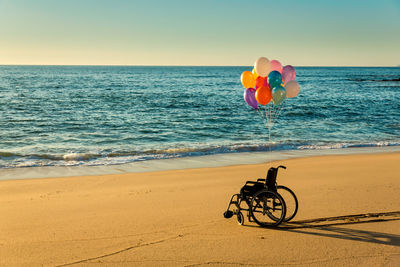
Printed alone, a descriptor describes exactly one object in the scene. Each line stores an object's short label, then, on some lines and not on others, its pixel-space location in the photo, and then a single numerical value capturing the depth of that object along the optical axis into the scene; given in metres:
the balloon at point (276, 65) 8.10
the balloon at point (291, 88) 8.29
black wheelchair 6.24
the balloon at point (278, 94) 8.01
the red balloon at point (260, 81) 8.32
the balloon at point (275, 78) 7.92
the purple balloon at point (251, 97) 8.66
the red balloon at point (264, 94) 8.14
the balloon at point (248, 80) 8.77
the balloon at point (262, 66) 7.91
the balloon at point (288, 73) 8.38
